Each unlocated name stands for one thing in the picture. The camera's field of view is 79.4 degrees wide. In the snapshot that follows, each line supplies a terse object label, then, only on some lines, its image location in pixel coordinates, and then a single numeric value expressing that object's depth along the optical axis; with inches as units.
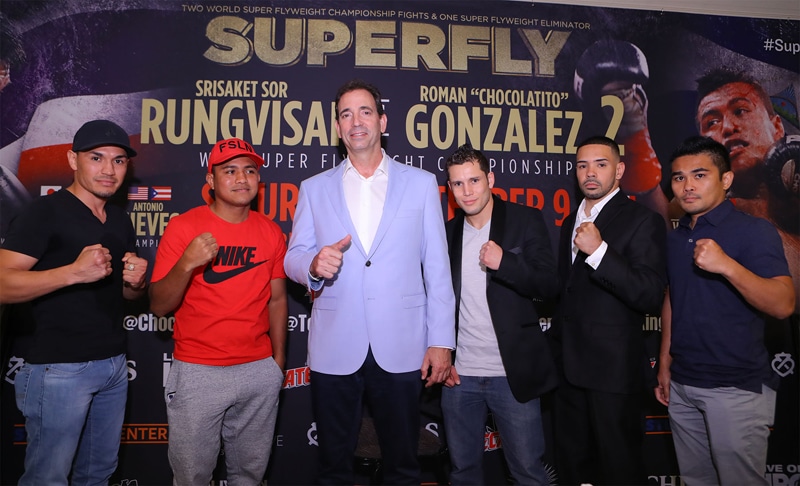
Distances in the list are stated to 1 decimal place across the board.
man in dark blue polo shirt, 82.1
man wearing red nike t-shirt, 86.7
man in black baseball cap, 81.4
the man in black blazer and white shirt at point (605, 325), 86.1
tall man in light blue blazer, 82.5
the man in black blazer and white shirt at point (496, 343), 88.7
